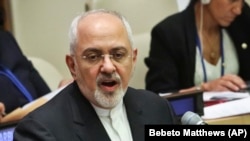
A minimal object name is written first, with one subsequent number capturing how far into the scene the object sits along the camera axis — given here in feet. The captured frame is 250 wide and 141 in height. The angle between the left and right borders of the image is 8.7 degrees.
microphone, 12.36
